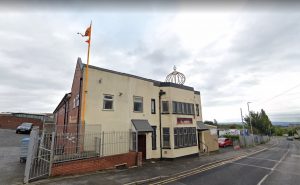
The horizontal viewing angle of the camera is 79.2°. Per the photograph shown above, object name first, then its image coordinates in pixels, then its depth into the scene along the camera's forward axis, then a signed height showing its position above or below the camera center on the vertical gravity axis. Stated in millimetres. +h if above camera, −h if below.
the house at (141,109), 13852 +1391
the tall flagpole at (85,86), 12562 +2812
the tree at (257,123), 69562 +374
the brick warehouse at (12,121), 37719 +1012
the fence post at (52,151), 9062 -1253
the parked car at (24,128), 29638 -367
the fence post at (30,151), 8086 -1149
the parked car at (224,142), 34769 -3392
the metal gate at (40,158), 8273 -1589
